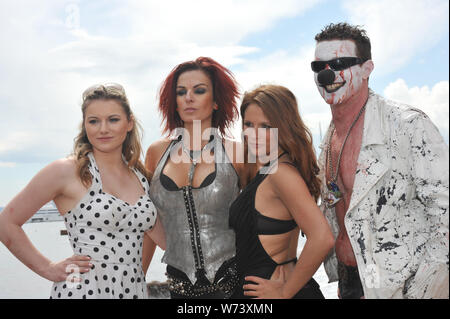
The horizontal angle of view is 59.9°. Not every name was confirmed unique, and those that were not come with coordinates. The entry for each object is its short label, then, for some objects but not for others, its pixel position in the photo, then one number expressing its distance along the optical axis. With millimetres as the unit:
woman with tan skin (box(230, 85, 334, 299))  3016
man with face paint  3221
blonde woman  3486
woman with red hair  3787
